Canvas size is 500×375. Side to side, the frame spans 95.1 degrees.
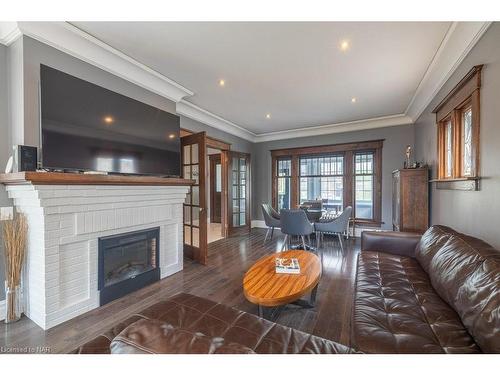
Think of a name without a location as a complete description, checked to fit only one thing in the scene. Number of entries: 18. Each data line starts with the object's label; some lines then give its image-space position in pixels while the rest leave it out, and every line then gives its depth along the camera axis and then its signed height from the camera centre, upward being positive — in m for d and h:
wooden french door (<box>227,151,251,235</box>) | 5.85 -0.17
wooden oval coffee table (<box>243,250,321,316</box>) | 1.72 -0.83
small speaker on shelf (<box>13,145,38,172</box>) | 1.88 +0.24
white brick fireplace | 1.96 -0.48
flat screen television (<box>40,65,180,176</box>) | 2.02 +0.59
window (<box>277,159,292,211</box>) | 6.40 +0.09
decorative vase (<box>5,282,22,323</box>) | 2.00 -1.04
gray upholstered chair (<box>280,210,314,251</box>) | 3.92 -0.65
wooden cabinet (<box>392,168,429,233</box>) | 3.49 -0.23
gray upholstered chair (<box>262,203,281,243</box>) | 4.78 -0.71
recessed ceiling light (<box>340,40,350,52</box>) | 2.35 +1.47
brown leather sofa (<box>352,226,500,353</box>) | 1.14 -0.80
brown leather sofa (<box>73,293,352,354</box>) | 0.70 -0.78
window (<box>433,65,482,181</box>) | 2.07 +0.64
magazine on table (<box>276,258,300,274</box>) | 2.17 -0.78
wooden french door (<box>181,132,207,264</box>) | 3.52 -0.29
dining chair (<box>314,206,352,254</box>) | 4.09 -0.72
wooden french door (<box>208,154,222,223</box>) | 7.19 -0.24
